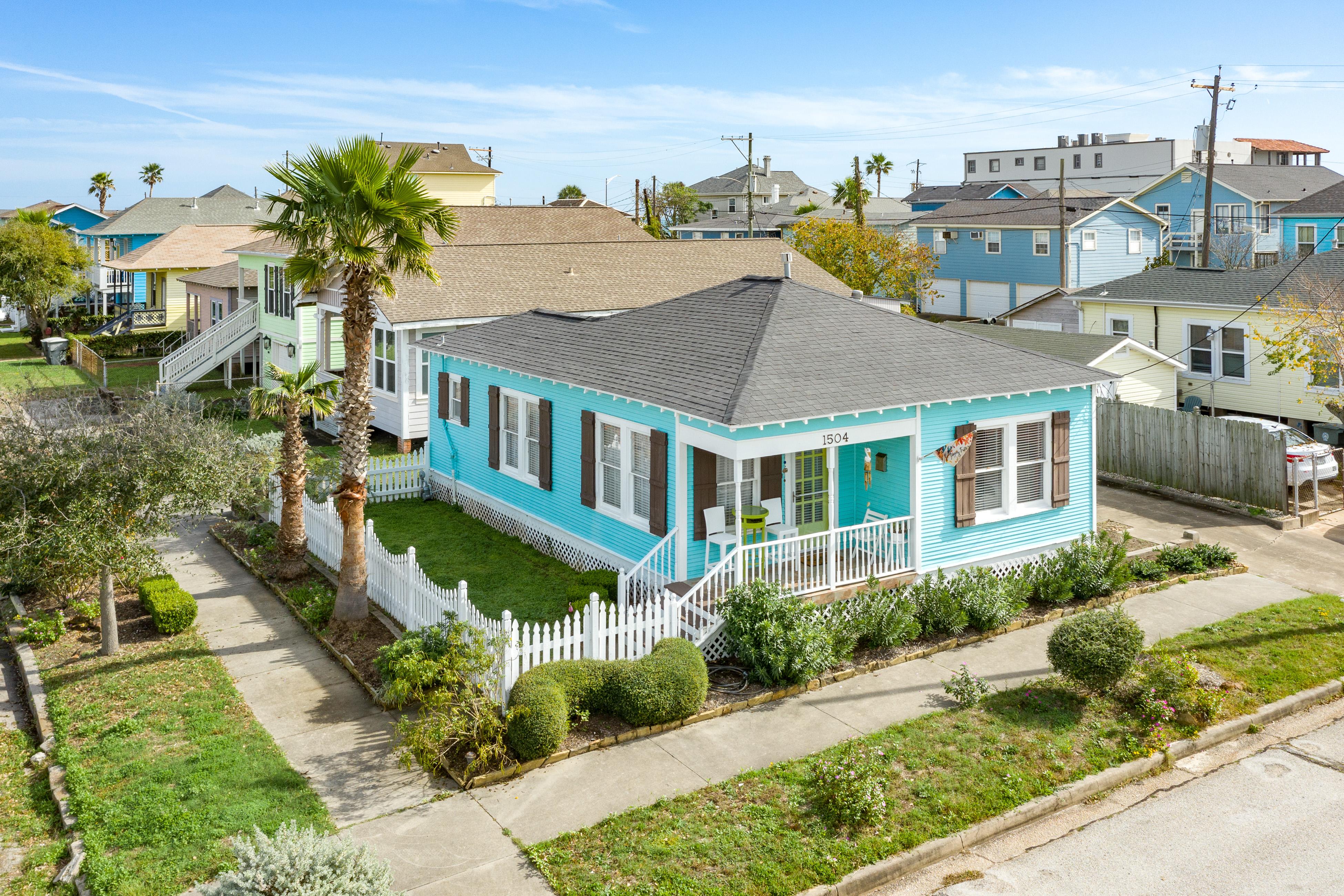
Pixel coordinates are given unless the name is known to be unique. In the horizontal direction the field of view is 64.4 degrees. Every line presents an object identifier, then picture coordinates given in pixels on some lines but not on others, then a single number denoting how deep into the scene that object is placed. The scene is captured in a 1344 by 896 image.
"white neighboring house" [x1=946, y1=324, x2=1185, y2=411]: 26.22
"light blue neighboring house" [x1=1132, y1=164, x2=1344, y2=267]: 49.44
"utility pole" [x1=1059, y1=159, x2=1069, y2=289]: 43.75
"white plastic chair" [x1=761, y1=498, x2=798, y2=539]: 15.88
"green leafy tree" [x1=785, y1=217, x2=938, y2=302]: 46.62
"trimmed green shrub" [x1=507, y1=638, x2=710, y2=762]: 11.52
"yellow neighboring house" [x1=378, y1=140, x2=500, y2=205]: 56.91
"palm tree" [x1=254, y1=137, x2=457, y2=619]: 14.11
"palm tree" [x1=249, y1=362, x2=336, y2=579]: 17.83
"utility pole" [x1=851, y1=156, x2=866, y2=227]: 50.94
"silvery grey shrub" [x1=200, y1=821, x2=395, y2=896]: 7.70
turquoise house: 14.68
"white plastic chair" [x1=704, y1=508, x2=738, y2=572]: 15.06
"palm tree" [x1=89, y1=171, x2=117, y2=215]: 92.44
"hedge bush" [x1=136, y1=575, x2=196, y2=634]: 15.16
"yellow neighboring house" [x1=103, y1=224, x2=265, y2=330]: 50.78
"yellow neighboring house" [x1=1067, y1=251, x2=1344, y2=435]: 26.64
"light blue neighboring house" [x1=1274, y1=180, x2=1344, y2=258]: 46.72
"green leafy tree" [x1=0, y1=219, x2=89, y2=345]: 48.25
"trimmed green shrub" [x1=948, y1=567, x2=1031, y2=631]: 14.87
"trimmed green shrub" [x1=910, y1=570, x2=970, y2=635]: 14.65
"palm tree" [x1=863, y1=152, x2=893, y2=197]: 86.25
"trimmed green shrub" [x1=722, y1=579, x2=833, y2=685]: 13.08
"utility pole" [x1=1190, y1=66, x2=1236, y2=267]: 37.28
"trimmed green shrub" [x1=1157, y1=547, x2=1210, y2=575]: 17.58
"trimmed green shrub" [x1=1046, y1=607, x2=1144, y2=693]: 12.21
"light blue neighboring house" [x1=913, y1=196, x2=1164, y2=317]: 48.53
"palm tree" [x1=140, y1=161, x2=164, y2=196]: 102.19
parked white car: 21.12
